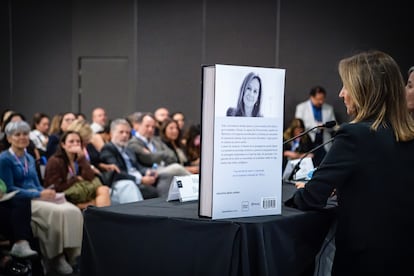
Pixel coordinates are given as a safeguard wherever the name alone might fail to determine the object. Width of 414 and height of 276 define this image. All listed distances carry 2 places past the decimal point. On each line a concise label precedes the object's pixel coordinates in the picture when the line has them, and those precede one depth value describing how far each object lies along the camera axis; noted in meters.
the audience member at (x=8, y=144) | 4.86
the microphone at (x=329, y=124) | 2.25
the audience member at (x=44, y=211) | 4.29
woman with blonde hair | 1.85
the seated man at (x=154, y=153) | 5.63
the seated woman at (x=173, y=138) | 6.46
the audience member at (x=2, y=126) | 5.79
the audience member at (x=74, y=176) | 4.66
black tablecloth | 1.65
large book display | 1.70
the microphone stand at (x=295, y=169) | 2.66
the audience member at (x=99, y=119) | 7.93
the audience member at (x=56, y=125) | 7.28
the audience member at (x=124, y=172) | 5.12
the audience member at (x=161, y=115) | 8.14
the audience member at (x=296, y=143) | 7.01
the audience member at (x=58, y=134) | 5.80
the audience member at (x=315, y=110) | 9.02
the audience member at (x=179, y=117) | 8.38
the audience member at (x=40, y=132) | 6.84
